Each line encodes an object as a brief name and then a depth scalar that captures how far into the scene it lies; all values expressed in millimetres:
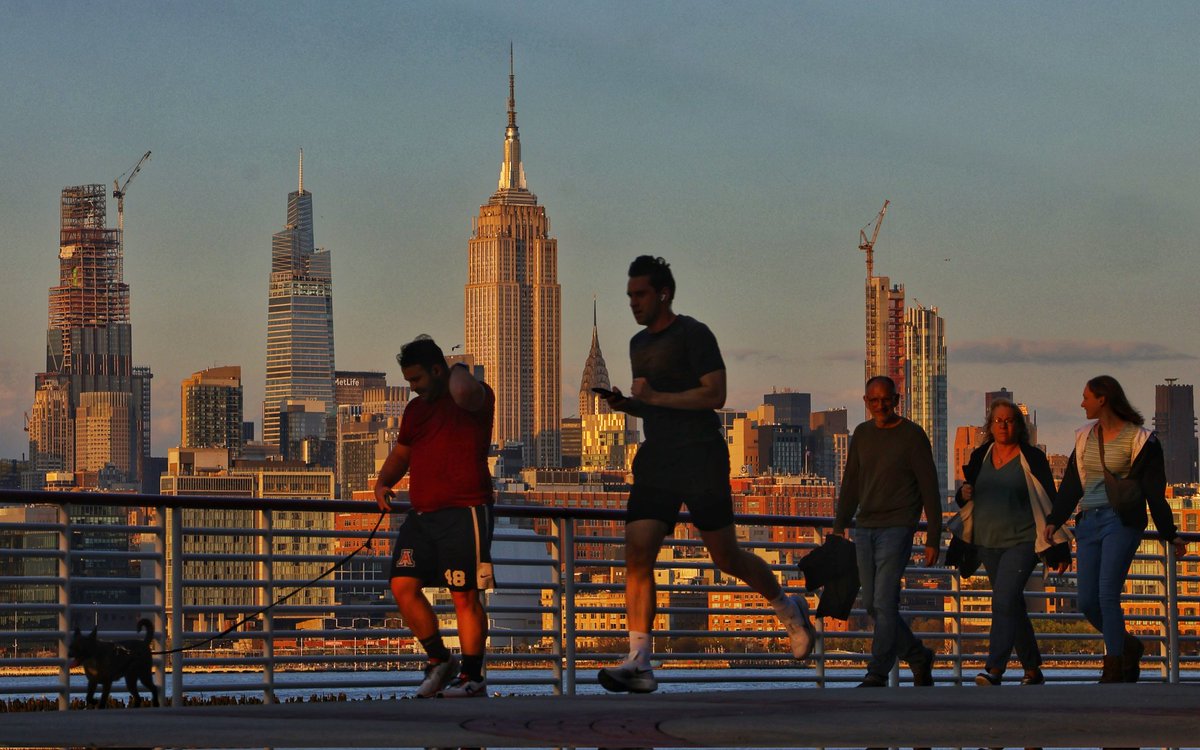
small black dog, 16575
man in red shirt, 15466
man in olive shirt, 16829
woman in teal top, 17579
